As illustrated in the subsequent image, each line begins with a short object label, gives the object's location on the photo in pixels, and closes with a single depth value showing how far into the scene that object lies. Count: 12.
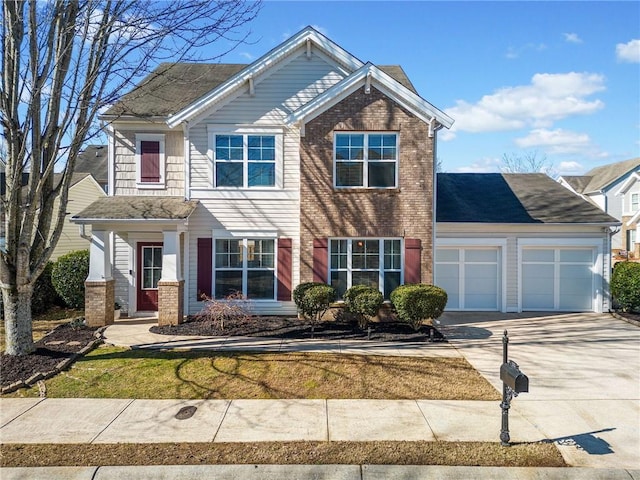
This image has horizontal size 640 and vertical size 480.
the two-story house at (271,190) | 11.52
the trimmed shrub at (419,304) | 10.46
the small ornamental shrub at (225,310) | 10.41
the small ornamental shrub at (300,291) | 10.97
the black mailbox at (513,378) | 4.70
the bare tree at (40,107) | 7.50
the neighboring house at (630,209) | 31.70
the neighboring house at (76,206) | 19.78
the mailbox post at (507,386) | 4.73
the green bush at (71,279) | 12.89
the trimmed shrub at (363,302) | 10.77
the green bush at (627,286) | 13.02
